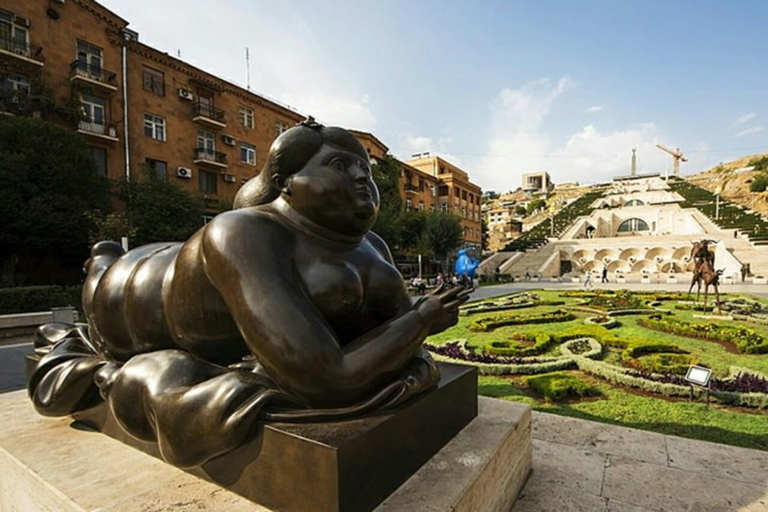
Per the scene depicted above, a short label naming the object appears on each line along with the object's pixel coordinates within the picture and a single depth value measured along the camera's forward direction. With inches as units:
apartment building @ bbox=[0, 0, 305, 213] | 716.7
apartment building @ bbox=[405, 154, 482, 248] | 1995.6
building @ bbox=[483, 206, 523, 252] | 2827.3
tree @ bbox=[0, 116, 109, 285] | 611.2
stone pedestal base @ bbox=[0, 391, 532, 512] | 64.2
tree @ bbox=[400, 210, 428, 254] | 1382.9
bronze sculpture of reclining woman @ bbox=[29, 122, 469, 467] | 61.2
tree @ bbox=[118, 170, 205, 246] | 766.5
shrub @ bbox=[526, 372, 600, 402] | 194.5
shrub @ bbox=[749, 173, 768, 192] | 2736.2
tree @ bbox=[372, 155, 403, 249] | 1234.6
